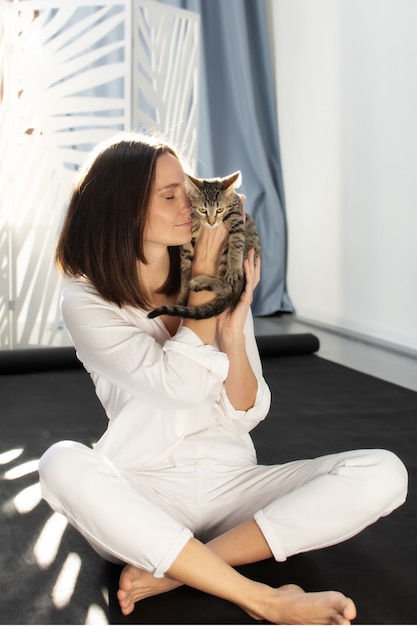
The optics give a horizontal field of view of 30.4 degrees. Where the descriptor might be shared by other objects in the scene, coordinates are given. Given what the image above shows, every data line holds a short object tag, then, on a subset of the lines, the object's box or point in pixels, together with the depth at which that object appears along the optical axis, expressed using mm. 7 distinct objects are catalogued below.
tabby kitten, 1715
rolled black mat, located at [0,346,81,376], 3508
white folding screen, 3807
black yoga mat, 1476
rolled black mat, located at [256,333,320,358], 3859
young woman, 1421
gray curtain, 5367
